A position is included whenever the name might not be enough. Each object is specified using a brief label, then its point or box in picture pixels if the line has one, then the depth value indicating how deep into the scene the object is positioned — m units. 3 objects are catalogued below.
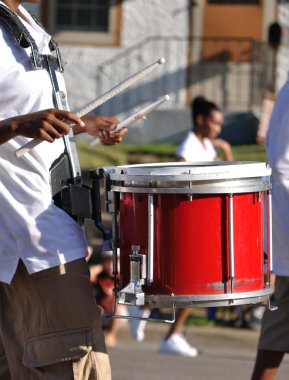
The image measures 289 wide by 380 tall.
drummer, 7.79
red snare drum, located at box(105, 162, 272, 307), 7.61
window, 30.97
